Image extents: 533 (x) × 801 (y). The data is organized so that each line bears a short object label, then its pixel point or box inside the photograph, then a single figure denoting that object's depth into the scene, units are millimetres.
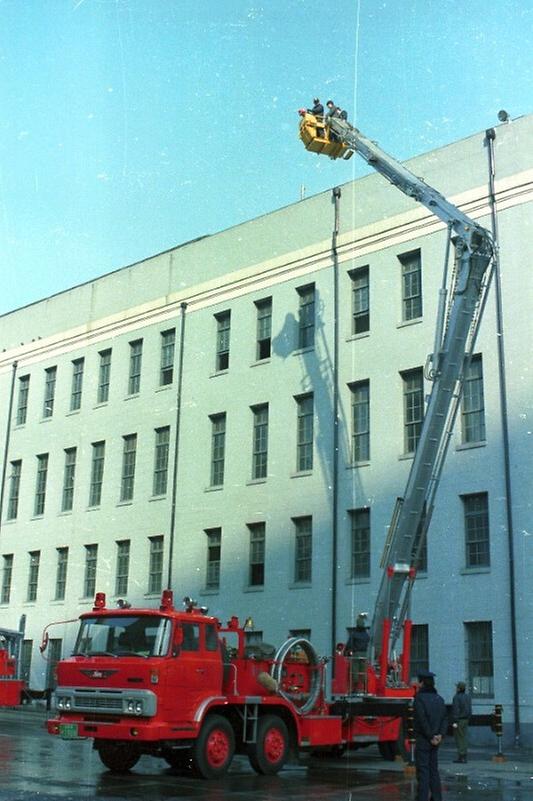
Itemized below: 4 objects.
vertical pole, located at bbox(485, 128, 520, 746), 26812
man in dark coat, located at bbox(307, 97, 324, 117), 23828
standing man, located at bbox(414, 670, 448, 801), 12148
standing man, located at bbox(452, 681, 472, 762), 21125
